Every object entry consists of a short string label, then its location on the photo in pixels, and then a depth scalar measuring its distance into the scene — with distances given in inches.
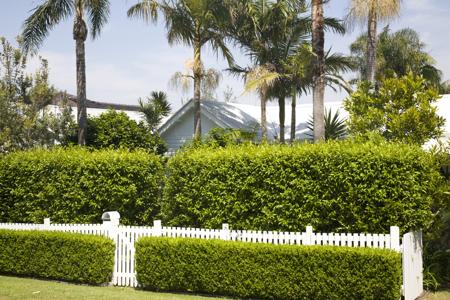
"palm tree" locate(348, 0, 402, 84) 796.6
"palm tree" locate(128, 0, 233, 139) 903.7
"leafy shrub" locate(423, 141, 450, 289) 505.4
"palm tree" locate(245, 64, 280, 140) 869.8
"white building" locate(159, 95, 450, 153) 1061.8
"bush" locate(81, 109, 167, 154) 860.6
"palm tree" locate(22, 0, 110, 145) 872.3
